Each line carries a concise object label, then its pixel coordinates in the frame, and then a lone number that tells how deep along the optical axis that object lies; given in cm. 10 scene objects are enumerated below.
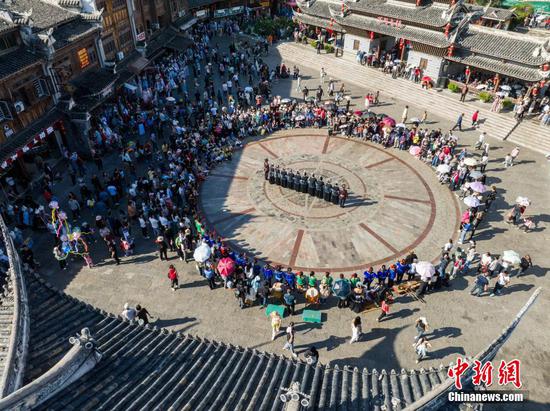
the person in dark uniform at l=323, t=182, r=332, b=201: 2852
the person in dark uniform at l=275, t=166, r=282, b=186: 3016
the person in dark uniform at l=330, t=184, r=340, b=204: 2828
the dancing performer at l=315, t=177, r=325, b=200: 2872
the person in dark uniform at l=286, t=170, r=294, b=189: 2964
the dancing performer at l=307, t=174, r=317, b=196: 2909
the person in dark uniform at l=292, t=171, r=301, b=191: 2953
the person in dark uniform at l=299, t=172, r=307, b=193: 2934
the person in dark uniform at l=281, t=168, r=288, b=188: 2989
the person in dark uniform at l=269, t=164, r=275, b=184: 3044
